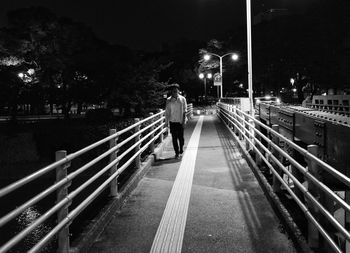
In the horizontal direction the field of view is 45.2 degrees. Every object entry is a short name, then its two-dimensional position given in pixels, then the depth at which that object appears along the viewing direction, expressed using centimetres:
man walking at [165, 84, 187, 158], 1024
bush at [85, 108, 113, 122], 3694
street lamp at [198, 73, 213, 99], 5559
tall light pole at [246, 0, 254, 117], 1380
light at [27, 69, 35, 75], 3077
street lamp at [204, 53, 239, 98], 4862
